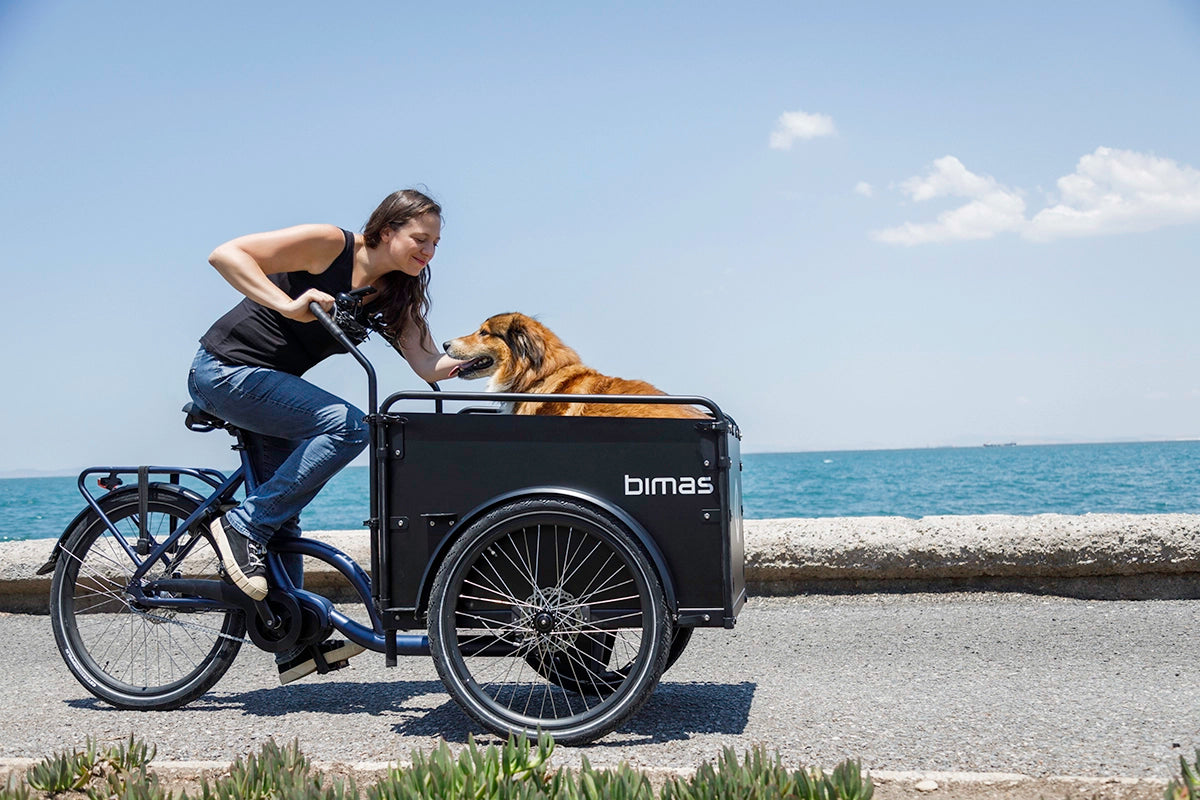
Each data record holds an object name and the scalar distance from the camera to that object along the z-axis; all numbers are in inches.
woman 142.6
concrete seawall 215.3
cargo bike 125.6
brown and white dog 211.5
